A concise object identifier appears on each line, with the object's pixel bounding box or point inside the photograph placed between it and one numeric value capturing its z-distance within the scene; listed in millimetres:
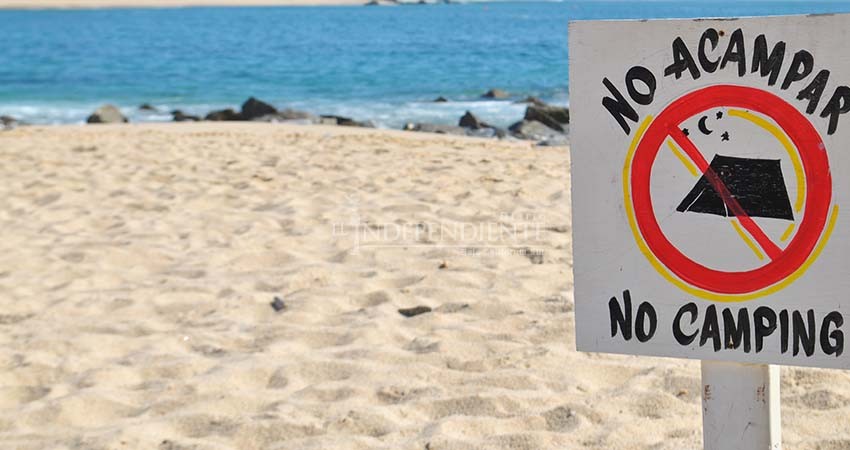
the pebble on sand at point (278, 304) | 3777
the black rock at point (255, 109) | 14344
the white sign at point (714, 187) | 1382
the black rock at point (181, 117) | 14730
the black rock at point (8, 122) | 13883
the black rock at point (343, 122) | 13328
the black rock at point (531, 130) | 11555
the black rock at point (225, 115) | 14172
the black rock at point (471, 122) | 12929
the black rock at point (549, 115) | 12570
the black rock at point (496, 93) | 18781
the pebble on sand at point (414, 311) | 3615
